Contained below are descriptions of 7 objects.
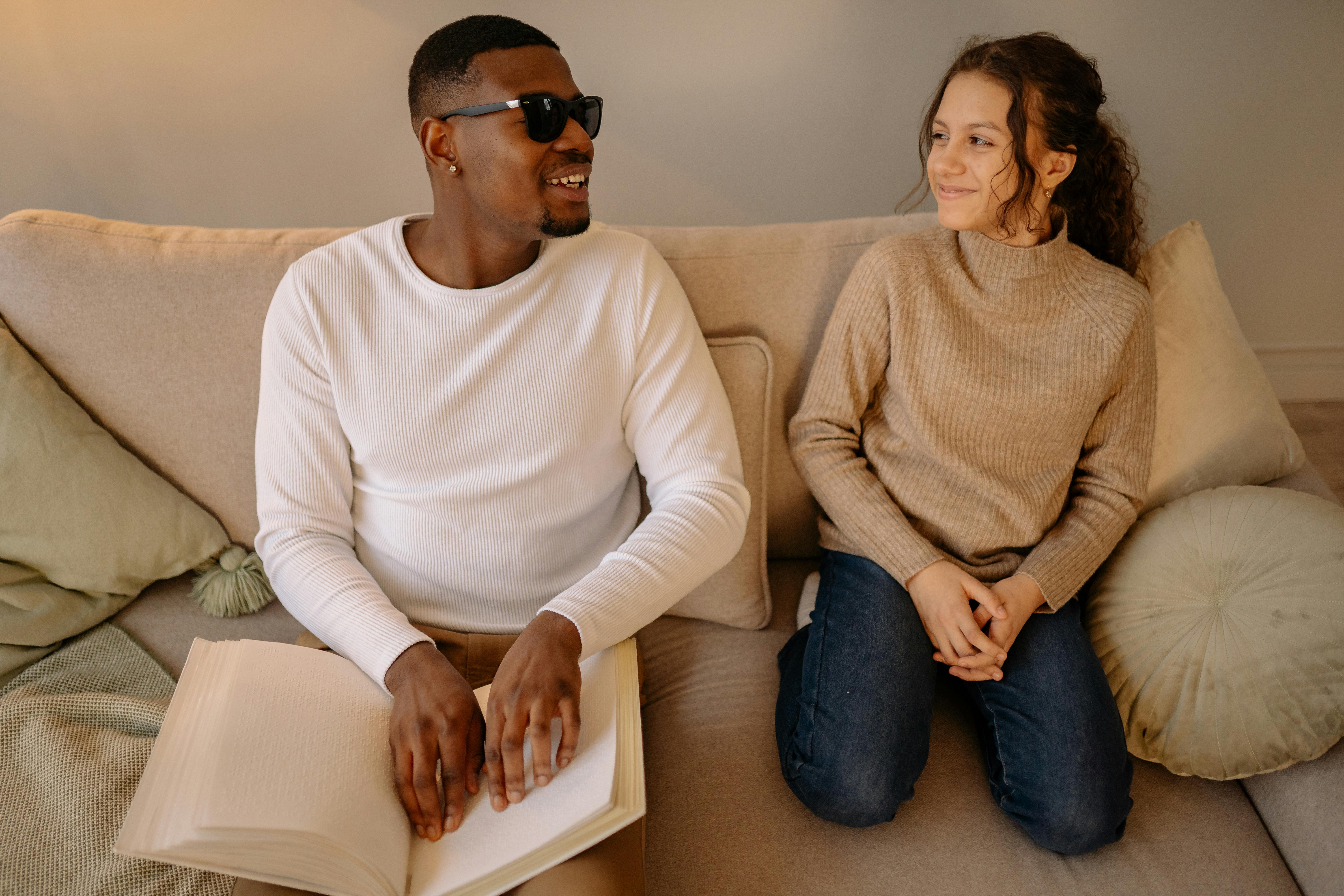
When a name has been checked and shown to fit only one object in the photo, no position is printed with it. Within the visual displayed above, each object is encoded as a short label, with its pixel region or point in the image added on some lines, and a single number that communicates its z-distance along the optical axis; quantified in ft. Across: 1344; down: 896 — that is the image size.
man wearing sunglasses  3.57
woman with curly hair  3.75
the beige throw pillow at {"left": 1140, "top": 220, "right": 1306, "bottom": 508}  4.25
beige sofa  3.40
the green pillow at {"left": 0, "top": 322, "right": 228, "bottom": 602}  3.99
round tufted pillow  3.38
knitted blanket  3.09
